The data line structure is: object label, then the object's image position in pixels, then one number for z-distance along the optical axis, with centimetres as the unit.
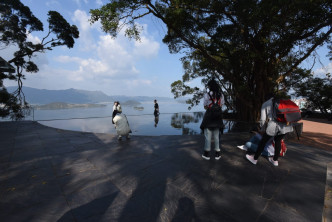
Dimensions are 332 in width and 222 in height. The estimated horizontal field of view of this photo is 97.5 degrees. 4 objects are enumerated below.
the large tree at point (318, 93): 1580
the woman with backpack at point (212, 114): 312
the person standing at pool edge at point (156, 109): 1263
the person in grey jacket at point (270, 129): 279
